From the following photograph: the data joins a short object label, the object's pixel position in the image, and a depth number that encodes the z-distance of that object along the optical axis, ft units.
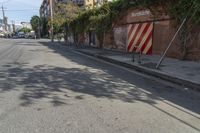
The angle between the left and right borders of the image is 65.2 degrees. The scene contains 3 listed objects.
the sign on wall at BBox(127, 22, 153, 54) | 29.86
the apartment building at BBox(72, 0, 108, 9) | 38.41
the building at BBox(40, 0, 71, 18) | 195.25
